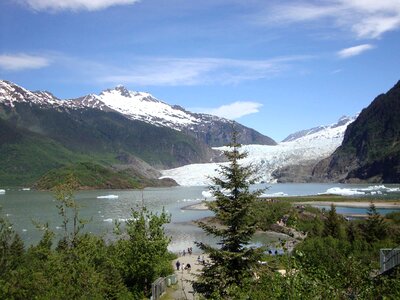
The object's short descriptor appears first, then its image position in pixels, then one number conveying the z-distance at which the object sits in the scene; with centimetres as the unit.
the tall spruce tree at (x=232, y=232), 1958
